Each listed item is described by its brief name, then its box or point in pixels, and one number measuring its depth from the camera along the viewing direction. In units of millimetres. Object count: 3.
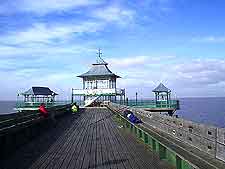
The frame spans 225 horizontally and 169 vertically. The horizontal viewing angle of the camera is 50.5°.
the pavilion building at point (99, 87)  38435
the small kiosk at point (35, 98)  37455
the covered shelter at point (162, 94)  37495
